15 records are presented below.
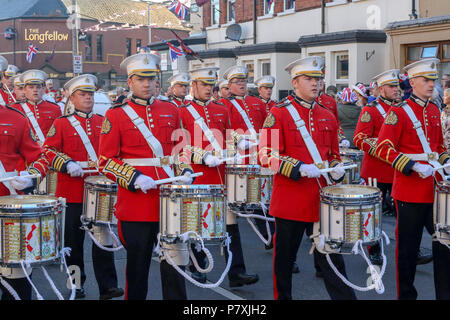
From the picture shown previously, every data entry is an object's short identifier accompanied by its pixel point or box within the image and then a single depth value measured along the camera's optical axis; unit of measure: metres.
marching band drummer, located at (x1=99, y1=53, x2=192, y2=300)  5.07
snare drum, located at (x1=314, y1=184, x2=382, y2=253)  5.06
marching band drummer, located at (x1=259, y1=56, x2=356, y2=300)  5.41
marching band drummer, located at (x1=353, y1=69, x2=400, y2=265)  7.93
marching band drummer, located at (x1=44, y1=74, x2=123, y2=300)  6.44
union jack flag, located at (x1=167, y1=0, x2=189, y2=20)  23.55
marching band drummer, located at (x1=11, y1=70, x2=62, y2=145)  8.78
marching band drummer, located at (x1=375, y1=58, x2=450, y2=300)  5.73
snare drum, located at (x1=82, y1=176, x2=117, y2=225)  5.95
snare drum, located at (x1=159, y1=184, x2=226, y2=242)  4.95
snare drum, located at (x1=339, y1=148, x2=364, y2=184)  8.83
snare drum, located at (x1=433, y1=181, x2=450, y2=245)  5.32
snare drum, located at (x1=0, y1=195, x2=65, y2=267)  4.65
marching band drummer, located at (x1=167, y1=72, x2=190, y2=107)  11.27
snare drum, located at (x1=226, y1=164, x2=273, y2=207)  7.19
